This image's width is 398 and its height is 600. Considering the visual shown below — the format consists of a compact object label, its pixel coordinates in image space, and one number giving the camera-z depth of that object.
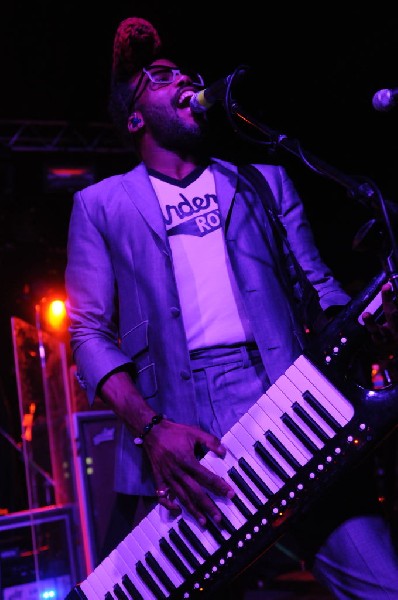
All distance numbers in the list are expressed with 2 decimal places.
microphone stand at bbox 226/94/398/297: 1.44
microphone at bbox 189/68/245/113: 1.91
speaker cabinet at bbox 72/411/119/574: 4.42
